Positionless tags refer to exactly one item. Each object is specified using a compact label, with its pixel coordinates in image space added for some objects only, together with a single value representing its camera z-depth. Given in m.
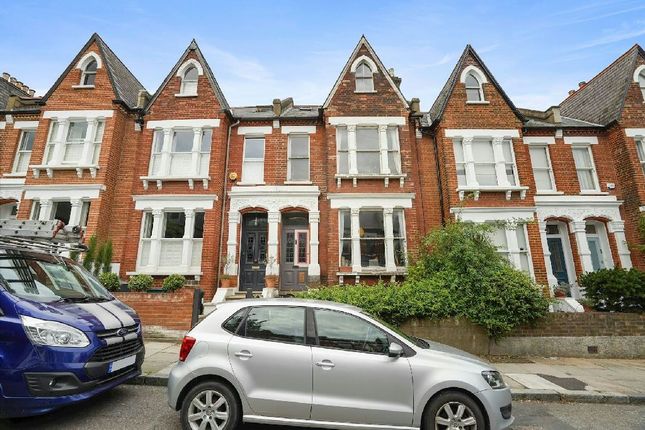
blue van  3.83
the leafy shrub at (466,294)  8.12
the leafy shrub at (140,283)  10.67
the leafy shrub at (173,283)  10.93
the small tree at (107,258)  11.16
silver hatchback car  3.70
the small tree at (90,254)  11.02
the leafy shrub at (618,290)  8.73
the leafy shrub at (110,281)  10.23
